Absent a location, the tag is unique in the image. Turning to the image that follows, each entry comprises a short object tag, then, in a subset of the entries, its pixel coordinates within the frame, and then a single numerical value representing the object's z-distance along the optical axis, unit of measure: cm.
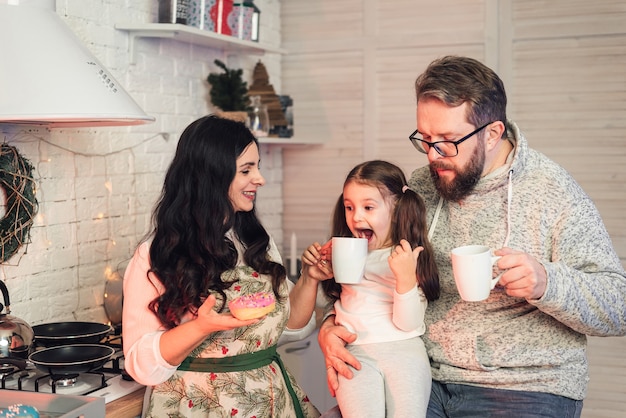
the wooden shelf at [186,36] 276
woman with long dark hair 199
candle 366
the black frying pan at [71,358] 204
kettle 212
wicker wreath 229
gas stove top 206
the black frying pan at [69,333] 226
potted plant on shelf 336
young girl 198
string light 241
